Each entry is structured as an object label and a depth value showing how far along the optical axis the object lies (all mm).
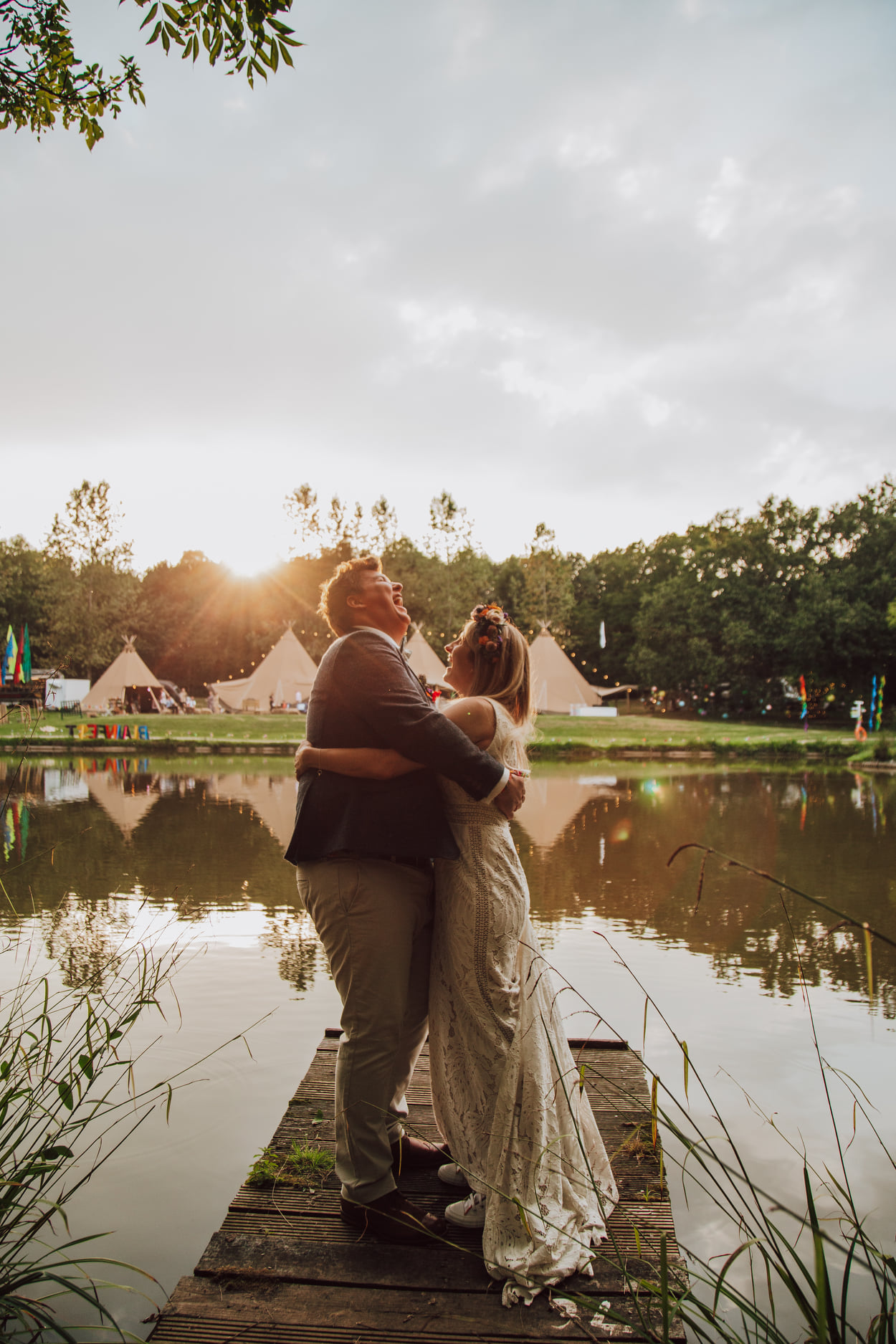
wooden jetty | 1806
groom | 2150
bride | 2086
